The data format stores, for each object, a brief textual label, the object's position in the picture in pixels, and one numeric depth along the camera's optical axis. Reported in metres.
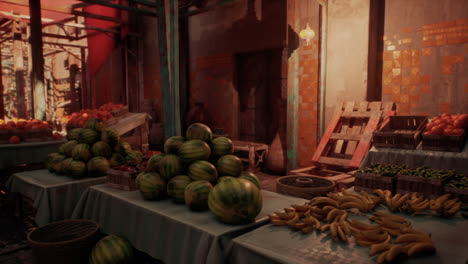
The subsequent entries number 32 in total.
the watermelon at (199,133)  3.03
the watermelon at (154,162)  2.98
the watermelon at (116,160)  4.13
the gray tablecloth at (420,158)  4.03
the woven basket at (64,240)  2.63
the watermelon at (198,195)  2.52
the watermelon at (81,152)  3.96
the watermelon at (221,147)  3.03
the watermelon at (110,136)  4.18
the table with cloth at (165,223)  2.17
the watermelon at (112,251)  2.64
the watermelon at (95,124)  4.30
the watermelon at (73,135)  4.61
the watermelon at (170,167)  2.86
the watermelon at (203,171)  2.71
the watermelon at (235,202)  2.25
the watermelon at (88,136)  4.09
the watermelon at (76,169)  3.88
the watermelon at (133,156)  4.14
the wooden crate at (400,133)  4.47
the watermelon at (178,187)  2.73
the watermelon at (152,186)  2.83
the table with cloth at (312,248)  1.79
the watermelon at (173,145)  3.04
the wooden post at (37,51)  8.83
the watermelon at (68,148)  4.23
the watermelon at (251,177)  2.80
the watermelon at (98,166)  3.95
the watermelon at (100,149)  4.07
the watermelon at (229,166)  2.86
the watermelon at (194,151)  2.84
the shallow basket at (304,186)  3.70
